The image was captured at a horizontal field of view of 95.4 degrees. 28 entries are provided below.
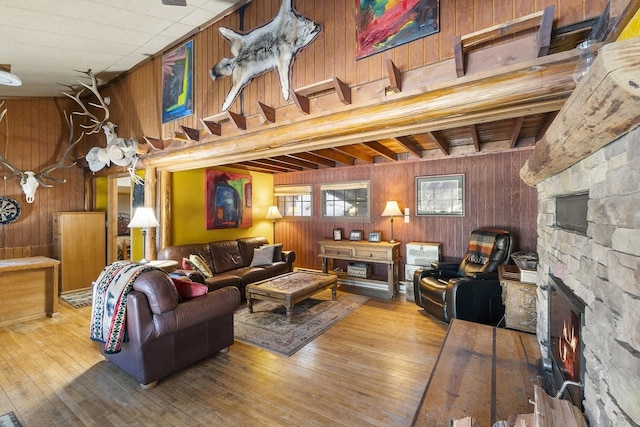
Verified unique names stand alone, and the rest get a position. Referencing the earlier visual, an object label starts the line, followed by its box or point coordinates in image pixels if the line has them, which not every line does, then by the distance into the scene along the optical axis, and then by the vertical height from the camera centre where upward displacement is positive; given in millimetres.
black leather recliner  3312 -887
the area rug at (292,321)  3102 -1365
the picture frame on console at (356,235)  5387 -425
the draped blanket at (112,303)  2299 -740
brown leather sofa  4307 -833
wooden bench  1502 -1029
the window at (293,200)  6246 +282
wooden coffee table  3553 -980
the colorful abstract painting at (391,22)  2244 +1551
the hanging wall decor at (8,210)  4682 +42
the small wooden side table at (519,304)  2795 -894
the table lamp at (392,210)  4883 +36
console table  4773 -733
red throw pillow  2602 -687
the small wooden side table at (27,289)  3615 -990
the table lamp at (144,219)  3789 -86
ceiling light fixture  3000 +1426
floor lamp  6129 -16
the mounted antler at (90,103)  4176 +1754
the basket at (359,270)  5164 -1032
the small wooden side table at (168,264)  3873 -699
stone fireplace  846 -238
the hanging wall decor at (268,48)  2949 +1789
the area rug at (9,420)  1926 -1400
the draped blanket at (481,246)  3821 -463
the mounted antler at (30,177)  4523 +564
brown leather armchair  2271 -958
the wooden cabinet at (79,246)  4957 -603
